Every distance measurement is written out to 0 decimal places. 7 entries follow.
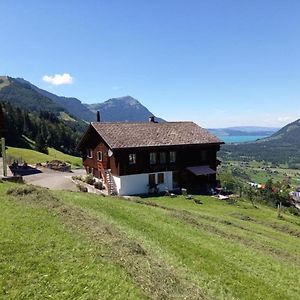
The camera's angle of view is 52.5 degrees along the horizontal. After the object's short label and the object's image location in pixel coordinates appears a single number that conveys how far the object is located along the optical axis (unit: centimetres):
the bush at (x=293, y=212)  3771
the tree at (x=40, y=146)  9637
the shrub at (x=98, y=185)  3608
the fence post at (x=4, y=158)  2718
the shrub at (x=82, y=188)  3104
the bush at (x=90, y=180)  3718
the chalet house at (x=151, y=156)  3468
